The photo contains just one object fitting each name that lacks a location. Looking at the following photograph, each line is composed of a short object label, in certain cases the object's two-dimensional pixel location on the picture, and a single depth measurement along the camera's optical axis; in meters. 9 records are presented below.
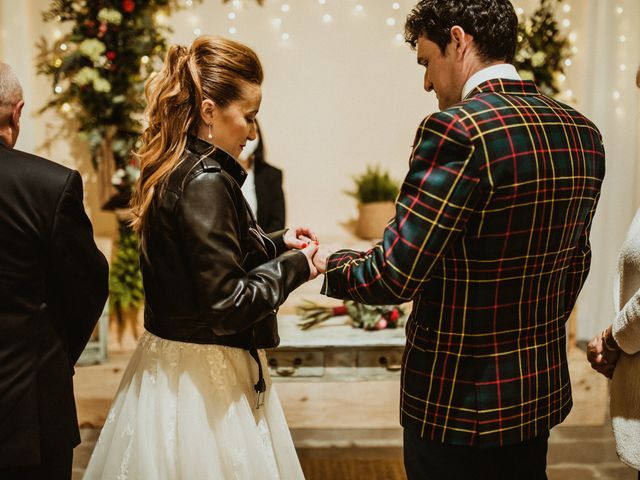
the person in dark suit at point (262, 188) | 4.01
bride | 1.52
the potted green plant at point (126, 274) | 4.11
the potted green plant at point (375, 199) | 4.69
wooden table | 3.22
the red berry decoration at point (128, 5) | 3.84
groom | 1.34
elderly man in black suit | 1.49
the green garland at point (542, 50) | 4.00
